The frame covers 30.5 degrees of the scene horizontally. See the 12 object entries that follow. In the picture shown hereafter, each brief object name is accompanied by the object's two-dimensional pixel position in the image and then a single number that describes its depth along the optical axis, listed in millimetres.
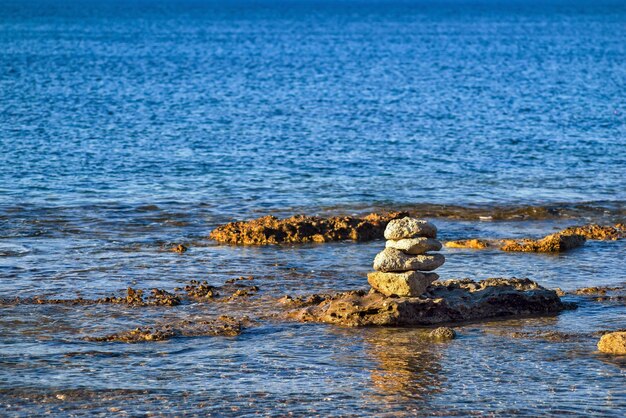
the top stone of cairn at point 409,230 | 18578
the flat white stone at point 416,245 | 18484
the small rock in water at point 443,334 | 17203
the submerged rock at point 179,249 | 23892
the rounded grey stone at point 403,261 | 18328
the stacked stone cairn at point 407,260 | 18328
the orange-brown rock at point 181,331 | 17078
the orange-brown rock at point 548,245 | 23875
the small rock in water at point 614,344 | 16297
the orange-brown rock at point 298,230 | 24844
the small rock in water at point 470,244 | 24328
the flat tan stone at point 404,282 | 18250
